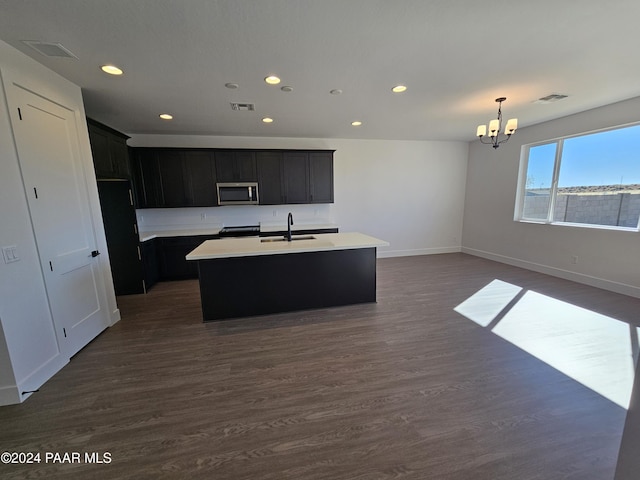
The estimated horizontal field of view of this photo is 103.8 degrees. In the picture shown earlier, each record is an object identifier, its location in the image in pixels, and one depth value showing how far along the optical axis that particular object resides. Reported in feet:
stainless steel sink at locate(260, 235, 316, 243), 11.66
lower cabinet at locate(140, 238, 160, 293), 13.50
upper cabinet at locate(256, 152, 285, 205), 16.01
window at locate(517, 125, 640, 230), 11.76
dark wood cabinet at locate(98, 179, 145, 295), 12.33
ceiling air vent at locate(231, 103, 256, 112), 10.89
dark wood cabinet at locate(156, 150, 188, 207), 14.92
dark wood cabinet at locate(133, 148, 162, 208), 14.65
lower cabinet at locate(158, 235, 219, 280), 14.80
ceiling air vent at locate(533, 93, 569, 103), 10.57
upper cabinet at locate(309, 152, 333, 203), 16.78
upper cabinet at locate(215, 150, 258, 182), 15.55
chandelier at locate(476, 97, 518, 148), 10.69
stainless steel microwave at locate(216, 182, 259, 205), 15.80
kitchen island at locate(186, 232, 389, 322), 9.83
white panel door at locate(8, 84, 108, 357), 6.81
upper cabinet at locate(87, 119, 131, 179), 10.17
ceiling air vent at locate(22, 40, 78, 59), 6.32
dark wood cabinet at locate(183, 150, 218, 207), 15.21
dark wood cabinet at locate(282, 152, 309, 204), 16.38
